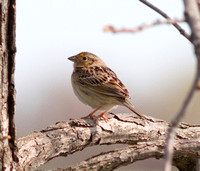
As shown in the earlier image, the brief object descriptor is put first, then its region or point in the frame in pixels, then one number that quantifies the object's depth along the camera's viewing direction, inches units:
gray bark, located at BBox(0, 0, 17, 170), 209.4
